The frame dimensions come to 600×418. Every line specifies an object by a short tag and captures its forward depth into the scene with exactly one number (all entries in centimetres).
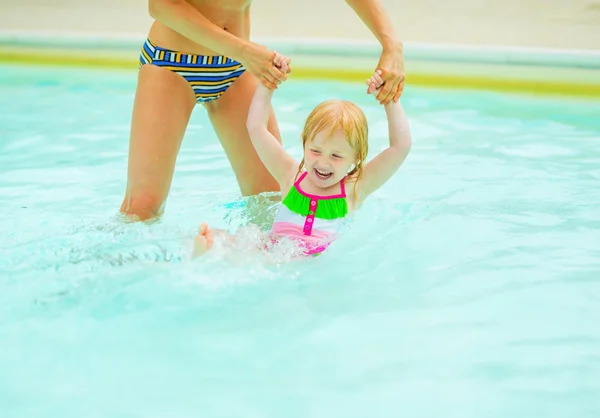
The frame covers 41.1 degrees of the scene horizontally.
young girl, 263
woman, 280
